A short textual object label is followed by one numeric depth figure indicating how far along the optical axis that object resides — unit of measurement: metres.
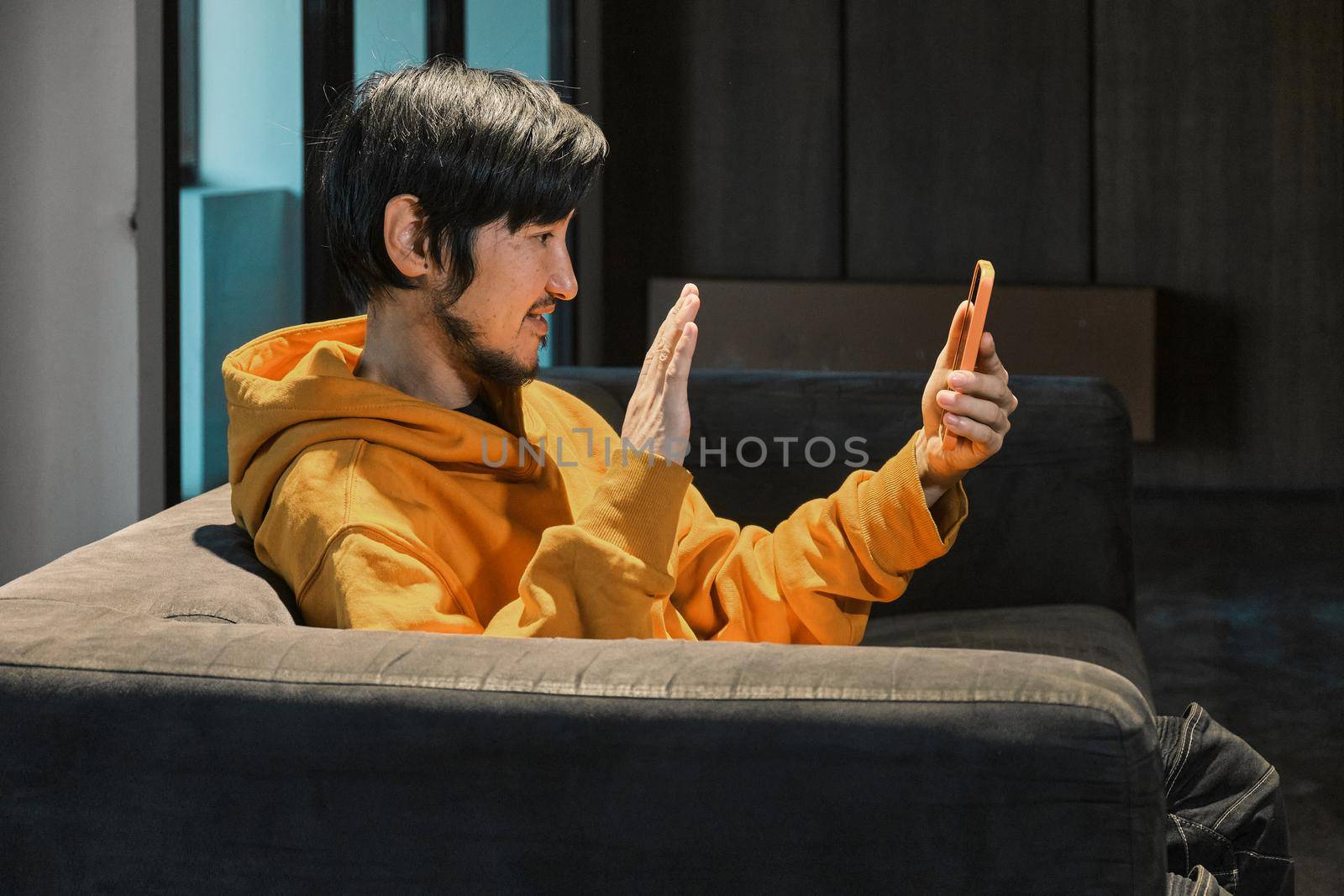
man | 3.68
